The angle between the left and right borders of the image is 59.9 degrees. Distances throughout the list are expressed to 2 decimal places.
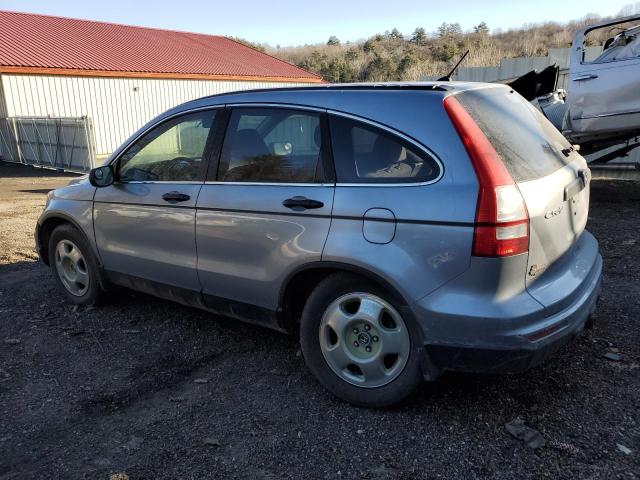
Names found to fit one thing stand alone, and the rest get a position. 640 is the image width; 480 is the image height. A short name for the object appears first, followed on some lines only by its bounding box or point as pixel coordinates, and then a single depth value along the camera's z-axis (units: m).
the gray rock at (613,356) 3.61
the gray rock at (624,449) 2.69
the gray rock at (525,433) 2.78
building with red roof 18.34
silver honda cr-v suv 2.63
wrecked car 7.31
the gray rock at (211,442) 2.89
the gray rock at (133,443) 2.89
